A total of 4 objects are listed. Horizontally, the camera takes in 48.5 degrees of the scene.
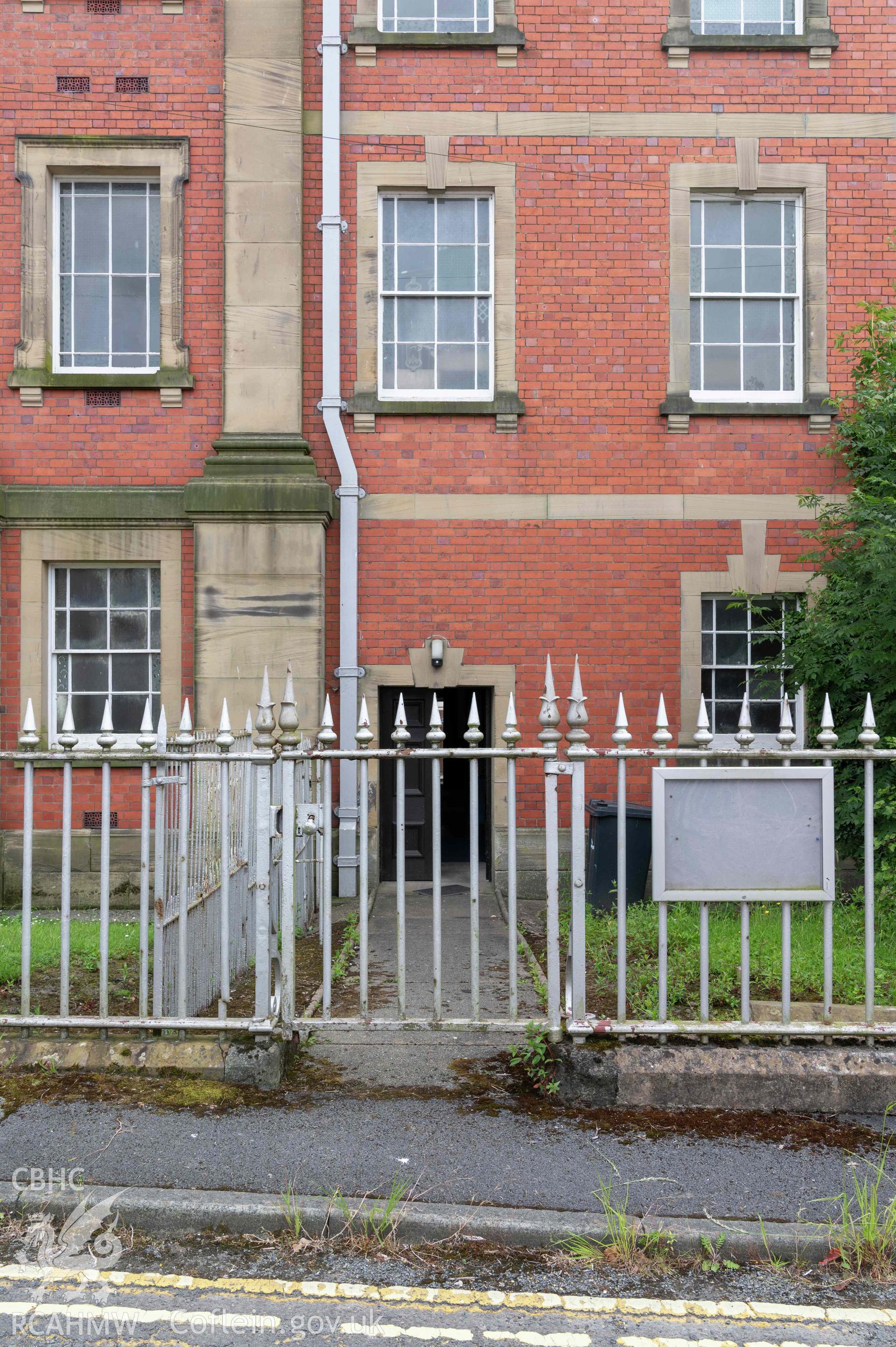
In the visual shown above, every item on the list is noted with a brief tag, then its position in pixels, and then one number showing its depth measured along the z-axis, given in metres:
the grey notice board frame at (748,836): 4.62
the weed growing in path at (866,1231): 3.34
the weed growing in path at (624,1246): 3.37
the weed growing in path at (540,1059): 4.52
